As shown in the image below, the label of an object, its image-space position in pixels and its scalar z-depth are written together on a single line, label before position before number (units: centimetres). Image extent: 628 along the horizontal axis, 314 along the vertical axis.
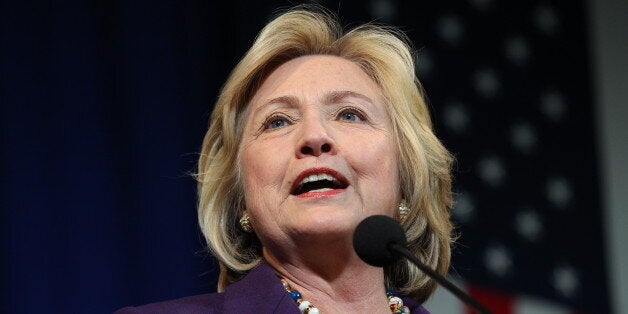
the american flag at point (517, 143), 374
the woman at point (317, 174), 323
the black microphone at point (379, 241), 313
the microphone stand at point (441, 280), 302
